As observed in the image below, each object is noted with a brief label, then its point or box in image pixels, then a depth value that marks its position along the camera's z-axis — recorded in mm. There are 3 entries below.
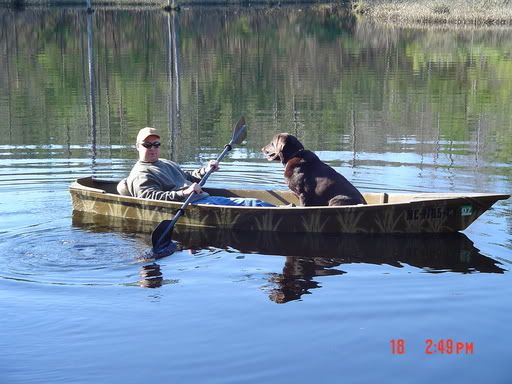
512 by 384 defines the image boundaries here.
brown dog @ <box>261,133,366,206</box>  10938
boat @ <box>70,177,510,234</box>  10586
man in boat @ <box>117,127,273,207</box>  11211
